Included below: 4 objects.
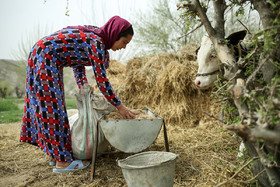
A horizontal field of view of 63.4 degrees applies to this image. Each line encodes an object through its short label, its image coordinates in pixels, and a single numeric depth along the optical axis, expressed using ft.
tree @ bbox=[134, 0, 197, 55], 38.34
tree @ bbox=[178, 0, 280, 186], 4.27
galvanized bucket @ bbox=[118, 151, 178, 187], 5.99
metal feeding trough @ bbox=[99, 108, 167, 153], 7.94
